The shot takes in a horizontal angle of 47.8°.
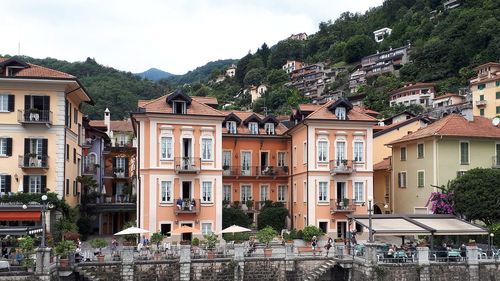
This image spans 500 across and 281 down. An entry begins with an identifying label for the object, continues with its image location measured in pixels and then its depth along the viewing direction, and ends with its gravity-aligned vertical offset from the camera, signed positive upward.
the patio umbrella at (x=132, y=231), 33.51 -3.52
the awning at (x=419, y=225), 33.00 -3.31
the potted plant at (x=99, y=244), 32.34 -4.14
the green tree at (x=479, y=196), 38.28 -1.74
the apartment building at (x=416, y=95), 99.81 +13.70
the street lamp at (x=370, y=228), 30.66 -3.15
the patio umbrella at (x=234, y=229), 34.84 -3.60
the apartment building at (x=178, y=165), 40.47 +0.48
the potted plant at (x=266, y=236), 34.28 -3.93
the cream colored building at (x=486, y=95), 76.12 +10.42
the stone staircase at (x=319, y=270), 31.97 -5.65
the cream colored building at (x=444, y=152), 43.31 +1.43
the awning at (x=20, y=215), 34.97 -2.70
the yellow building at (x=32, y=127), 37.44 +3.01
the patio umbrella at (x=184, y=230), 35.44 -3.67
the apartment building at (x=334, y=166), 43.72 +0.40
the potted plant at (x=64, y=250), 29.70 -4.21
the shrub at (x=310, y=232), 38.69 -4.22
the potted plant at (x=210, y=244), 31.51 -4.19
